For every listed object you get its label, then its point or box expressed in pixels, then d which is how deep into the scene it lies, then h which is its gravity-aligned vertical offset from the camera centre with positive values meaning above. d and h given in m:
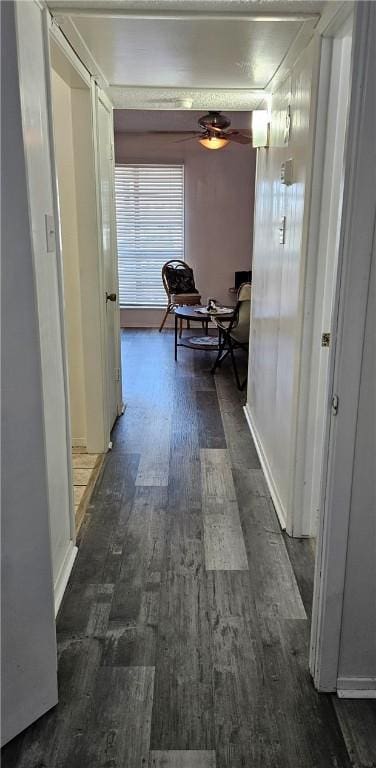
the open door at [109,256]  3.45 -0.24
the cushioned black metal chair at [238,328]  4.96 -0.96
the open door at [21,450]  1.33 -0.57
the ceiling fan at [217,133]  5.09 +0.75
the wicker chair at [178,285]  7.00 -0.80
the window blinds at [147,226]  7.33 -0.11
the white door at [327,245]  2.07 -0.10
